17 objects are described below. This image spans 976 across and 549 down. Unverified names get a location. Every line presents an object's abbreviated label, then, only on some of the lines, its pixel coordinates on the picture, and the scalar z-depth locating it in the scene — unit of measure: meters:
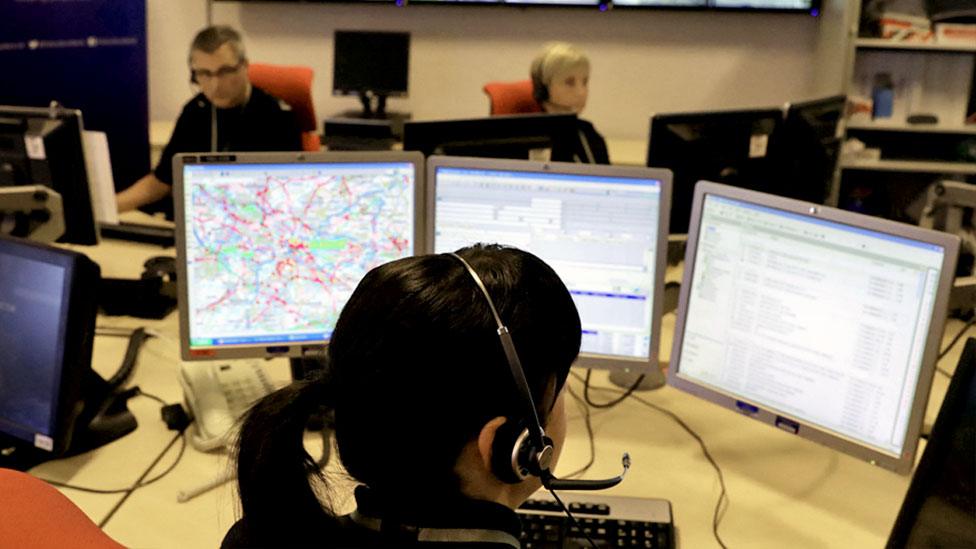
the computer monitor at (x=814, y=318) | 1.32
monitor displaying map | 1.59
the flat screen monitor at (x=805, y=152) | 2.35
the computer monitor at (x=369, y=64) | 4.43
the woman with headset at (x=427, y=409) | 0.83
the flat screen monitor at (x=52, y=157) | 2.14
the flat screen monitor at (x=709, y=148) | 2.14
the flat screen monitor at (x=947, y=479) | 1.01
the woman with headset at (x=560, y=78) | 3.61
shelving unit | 4.22
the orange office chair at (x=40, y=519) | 0.74
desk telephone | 1.60
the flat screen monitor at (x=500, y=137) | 2.01
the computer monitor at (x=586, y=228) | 1.59
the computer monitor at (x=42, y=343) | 1.42
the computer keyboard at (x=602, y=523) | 1.33
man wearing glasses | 3.37
